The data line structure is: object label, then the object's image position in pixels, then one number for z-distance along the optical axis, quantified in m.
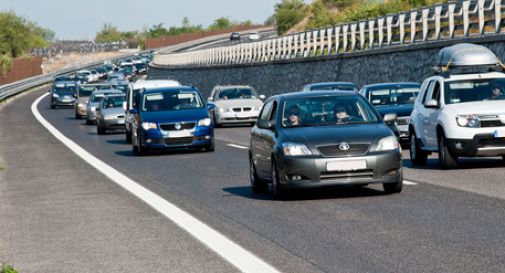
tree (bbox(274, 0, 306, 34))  161.38
